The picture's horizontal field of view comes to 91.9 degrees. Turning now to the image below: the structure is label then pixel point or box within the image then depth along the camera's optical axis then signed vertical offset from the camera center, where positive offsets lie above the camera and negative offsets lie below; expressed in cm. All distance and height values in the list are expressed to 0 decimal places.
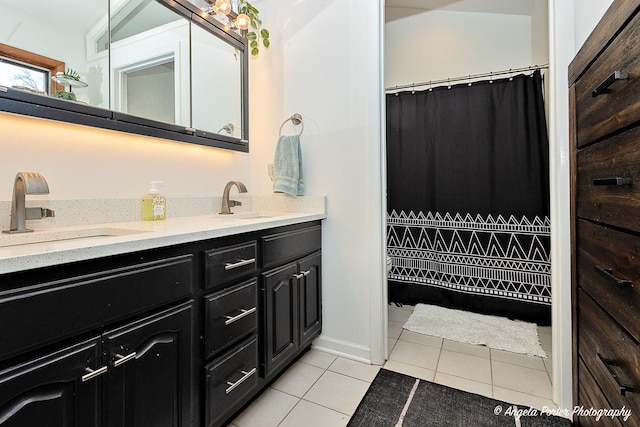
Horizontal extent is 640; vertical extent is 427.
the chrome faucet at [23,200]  101 +5
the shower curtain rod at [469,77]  243 +113
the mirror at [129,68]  114 +67
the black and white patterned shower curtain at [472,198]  242 +10
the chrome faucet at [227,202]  191 +6
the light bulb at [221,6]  177 +118
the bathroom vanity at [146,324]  71 -34
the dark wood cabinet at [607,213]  77 -1
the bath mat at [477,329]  207 -89
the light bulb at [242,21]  190 +118
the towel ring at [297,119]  202 +60
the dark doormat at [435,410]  135 -92
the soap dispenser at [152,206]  152 +3
